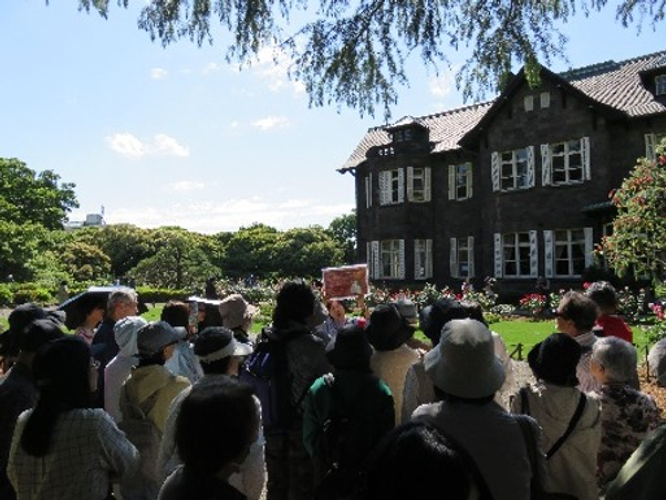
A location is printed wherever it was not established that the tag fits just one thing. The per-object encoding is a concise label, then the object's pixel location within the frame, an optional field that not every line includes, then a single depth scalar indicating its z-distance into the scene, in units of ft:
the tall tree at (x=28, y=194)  144.87
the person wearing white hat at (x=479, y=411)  7.79
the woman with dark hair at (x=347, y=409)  10.99
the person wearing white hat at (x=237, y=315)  16.12
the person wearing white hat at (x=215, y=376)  9.77
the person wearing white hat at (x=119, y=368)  14.11
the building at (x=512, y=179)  74.08
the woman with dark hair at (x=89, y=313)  17.84
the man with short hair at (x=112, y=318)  16.01
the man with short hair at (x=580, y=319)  14.05
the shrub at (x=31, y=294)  93.07
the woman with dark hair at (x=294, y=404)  12.48
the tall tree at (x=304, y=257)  166.20
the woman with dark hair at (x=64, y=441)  9.25
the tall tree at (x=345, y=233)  177.06
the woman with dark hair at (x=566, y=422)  10.68
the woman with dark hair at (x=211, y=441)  7.13
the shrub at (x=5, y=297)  94.63
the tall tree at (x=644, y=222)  34.40
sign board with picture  25.70
